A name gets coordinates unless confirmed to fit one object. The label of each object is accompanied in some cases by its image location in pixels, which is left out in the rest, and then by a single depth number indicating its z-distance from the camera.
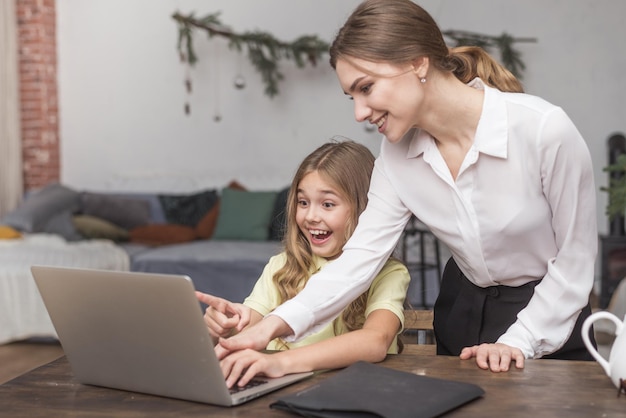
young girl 1.85
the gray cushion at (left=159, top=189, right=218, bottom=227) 5.88
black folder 1.13
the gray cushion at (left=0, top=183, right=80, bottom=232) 5.53
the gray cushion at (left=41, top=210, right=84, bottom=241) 5.51
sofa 4.64
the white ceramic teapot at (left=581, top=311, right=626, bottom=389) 1.24
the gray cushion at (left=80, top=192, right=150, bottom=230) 5.87
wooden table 1.18
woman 1.53
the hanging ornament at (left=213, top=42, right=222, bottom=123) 6.22
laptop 1.17
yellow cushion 5.28
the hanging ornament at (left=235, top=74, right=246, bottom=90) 5.98
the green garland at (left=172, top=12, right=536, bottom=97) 5.82
